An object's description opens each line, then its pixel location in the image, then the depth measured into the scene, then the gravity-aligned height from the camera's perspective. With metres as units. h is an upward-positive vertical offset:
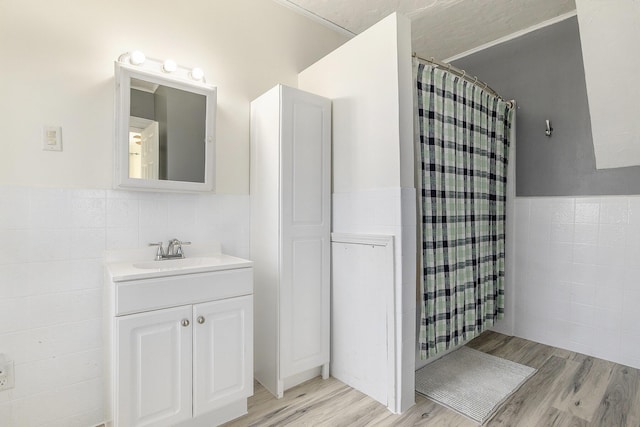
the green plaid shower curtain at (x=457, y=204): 1.95 +0.07
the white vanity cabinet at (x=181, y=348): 1.36 -0.60
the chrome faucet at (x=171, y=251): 1.80 -0.19
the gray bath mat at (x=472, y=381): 1.82 -1.04
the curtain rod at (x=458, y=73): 2.01 +0.93
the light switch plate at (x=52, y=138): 1.53 +0.37
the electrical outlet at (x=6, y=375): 1.44 -0.69
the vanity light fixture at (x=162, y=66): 1.70 +0.82
